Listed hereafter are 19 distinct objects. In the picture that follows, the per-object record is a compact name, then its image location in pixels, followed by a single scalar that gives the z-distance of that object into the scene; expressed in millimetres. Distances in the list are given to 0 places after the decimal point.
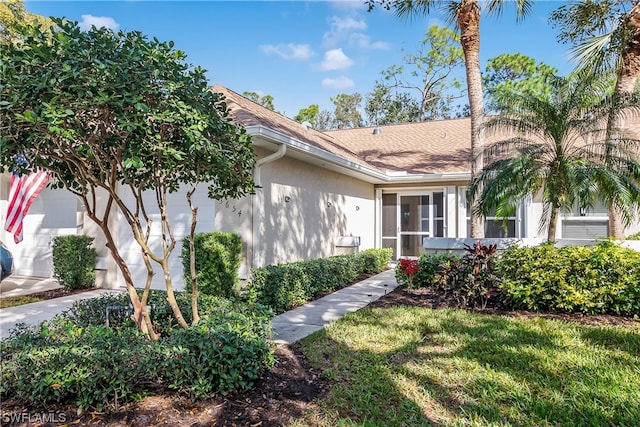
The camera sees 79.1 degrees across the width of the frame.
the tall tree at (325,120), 43766
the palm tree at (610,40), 8312
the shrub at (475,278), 6543
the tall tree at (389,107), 35156
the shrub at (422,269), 8102
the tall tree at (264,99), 37500
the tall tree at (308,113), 37688
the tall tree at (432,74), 29578
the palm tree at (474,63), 8695
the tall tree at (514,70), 23906
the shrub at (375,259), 10656
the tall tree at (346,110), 42438
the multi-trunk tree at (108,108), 3047
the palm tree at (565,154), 6512
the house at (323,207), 7742
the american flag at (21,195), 8812
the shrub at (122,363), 3145
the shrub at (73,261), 8828
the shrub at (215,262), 6961
